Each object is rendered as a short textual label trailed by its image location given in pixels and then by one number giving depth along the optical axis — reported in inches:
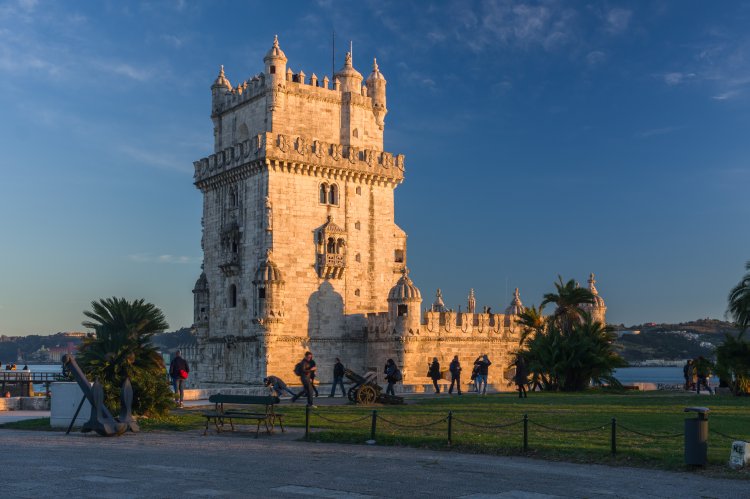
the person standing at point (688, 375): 1754.4
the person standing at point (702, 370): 1626.5
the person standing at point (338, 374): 1344.5
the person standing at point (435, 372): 1594.5
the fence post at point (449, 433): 729.6
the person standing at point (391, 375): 1325.0
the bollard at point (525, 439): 679.7
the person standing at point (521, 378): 1323.8
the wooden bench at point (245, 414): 833.8
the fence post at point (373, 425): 765.3
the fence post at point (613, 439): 642.8
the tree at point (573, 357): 1521.9
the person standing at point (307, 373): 1139.5
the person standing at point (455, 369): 1531.0
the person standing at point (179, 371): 1316.4
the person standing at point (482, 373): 1481.3
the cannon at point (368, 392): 1168.8
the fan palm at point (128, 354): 958.4
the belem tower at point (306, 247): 1843.0
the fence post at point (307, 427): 798.9
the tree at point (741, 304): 1438.2
